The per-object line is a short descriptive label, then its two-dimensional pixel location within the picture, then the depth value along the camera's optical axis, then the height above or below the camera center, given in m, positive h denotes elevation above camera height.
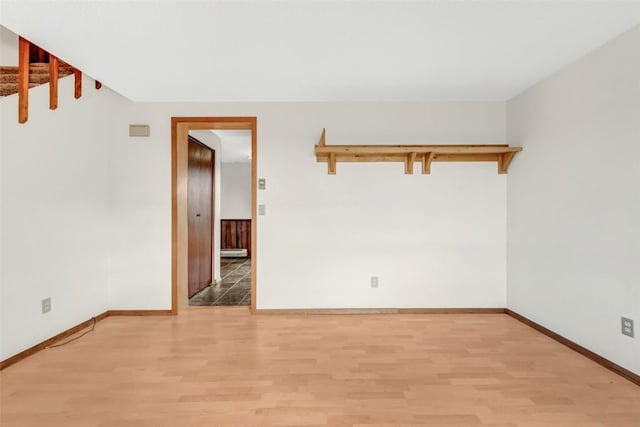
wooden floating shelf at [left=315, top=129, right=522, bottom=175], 3.07 +0.60
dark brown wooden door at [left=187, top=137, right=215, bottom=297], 3.97 -0.05
